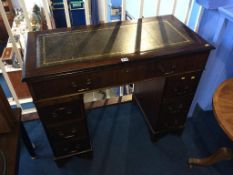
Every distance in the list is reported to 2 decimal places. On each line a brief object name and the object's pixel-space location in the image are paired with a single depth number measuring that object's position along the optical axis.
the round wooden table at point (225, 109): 0.95
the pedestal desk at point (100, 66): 1.04
